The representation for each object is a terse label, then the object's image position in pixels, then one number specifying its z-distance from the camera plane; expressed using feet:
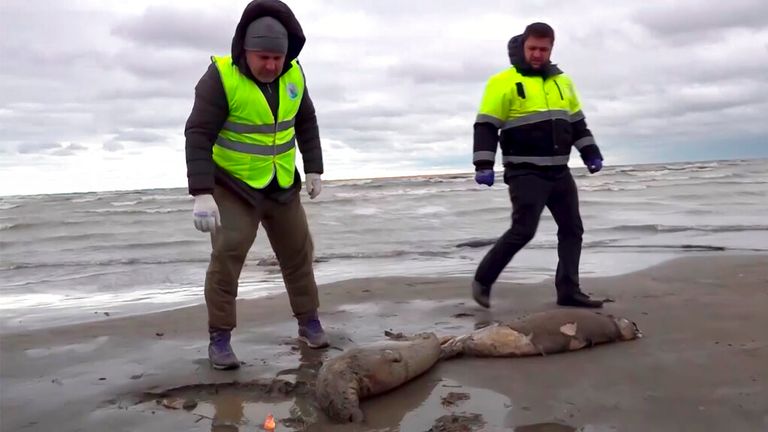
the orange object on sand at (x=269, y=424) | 11.65
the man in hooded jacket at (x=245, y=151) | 14.37
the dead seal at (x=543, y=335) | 15.10
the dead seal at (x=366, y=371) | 12.02
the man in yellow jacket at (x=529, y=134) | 19.31
